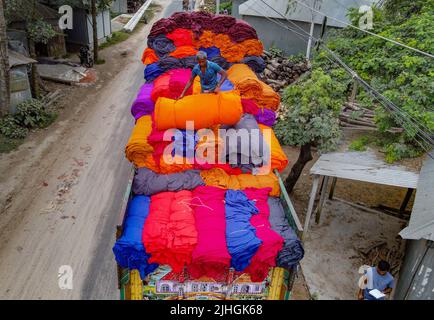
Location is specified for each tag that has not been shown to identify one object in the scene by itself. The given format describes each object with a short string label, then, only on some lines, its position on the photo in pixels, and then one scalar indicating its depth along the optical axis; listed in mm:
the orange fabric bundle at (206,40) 11875
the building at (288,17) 20016
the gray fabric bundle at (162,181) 7004
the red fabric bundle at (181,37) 11781
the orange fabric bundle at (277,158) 7891
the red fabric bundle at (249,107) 9383
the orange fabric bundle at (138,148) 7641
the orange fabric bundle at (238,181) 7383
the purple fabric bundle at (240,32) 11812
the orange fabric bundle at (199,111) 7797
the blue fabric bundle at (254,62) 11758
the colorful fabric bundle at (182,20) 11898
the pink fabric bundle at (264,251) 5879
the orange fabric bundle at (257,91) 9727
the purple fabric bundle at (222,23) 11930
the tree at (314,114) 9438
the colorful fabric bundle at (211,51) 11883
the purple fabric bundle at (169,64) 11016
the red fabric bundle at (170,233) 5746
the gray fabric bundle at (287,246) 5996
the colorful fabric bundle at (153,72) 10938
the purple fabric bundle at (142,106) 9344
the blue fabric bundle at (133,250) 5672
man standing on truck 8648
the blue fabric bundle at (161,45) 11578
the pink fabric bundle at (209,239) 5743
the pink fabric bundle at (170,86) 9430
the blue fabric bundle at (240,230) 5805
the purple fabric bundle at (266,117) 9453
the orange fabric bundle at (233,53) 11844
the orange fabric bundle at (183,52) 11330
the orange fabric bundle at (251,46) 11820
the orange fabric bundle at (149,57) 11465
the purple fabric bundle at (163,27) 11688
